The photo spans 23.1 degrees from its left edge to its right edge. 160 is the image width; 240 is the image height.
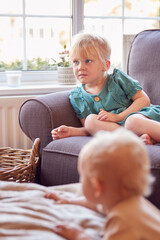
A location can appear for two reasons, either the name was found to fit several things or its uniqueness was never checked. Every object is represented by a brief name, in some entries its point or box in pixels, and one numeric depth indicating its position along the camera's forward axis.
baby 1.00
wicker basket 1.92
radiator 2.53
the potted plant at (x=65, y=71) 2.84
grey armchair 1.84
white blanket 1.20
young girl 2.06
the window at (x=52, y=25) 2.87
